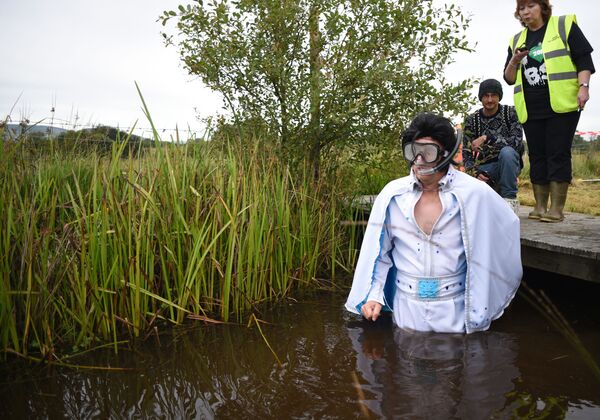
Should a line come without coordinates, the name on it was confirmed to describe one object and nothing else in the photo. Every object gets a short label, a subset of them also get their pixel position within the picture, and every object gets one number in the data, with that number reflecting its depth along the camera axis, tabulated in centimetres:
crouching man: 452
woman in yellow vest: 384
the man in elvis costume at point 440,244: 276
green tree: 450
